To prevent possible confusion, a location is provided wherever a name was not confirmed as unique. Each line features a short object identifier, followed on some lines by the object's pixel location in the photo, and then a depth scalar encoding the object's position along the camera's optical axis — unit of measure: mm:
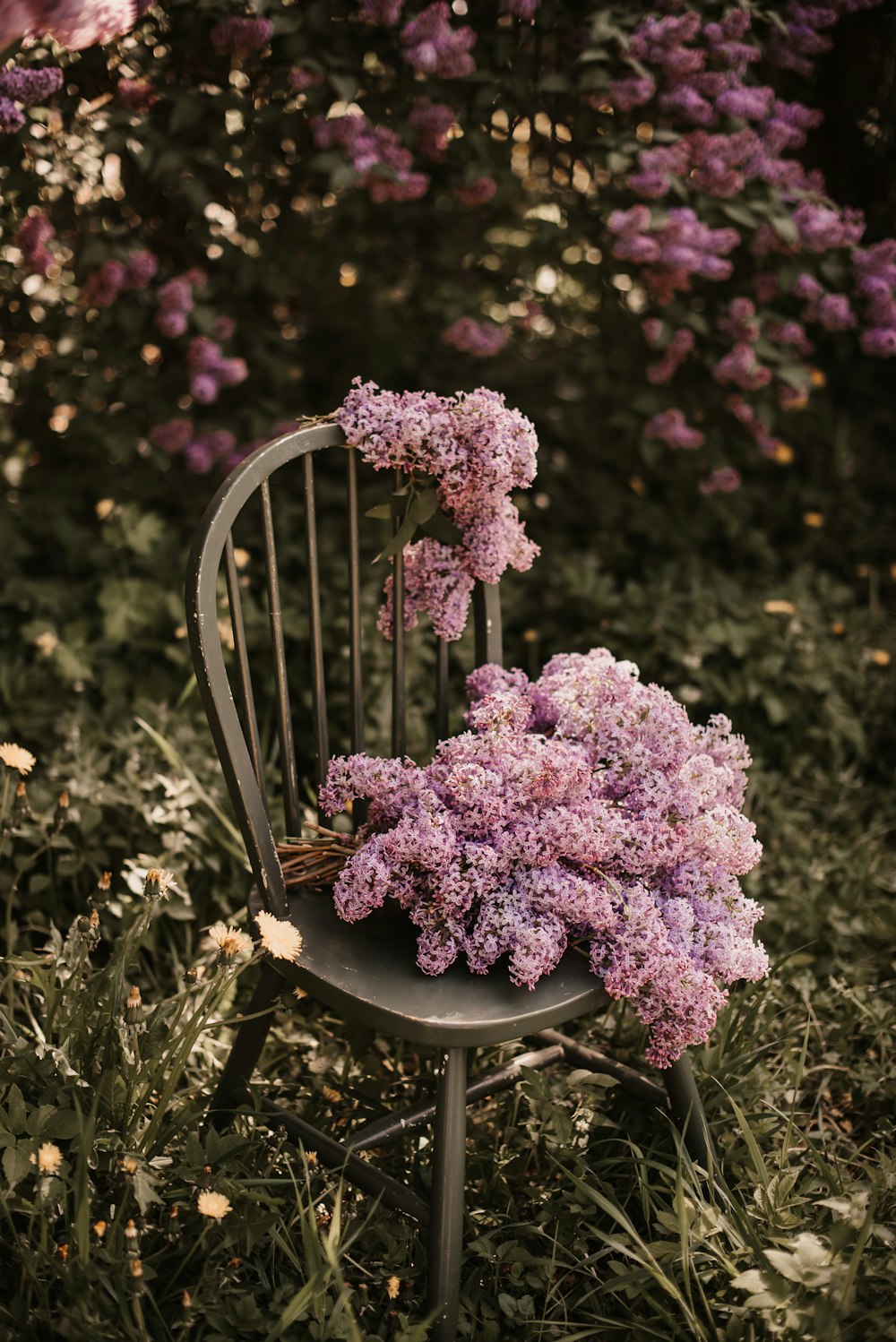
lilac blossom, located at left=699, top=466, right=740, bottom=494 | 3152
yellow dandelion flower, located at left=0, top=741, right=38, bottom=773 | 1624
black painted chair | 1375
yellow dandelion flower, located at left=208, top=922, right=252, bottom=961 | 1348
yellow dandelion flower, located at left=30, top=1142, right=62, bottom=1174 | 1281
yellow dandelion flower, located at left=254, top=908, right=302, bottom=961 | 1379
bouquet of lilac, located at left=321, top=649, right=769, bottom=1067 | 1413
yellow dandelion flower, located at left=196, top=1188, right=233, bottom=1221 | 1256
